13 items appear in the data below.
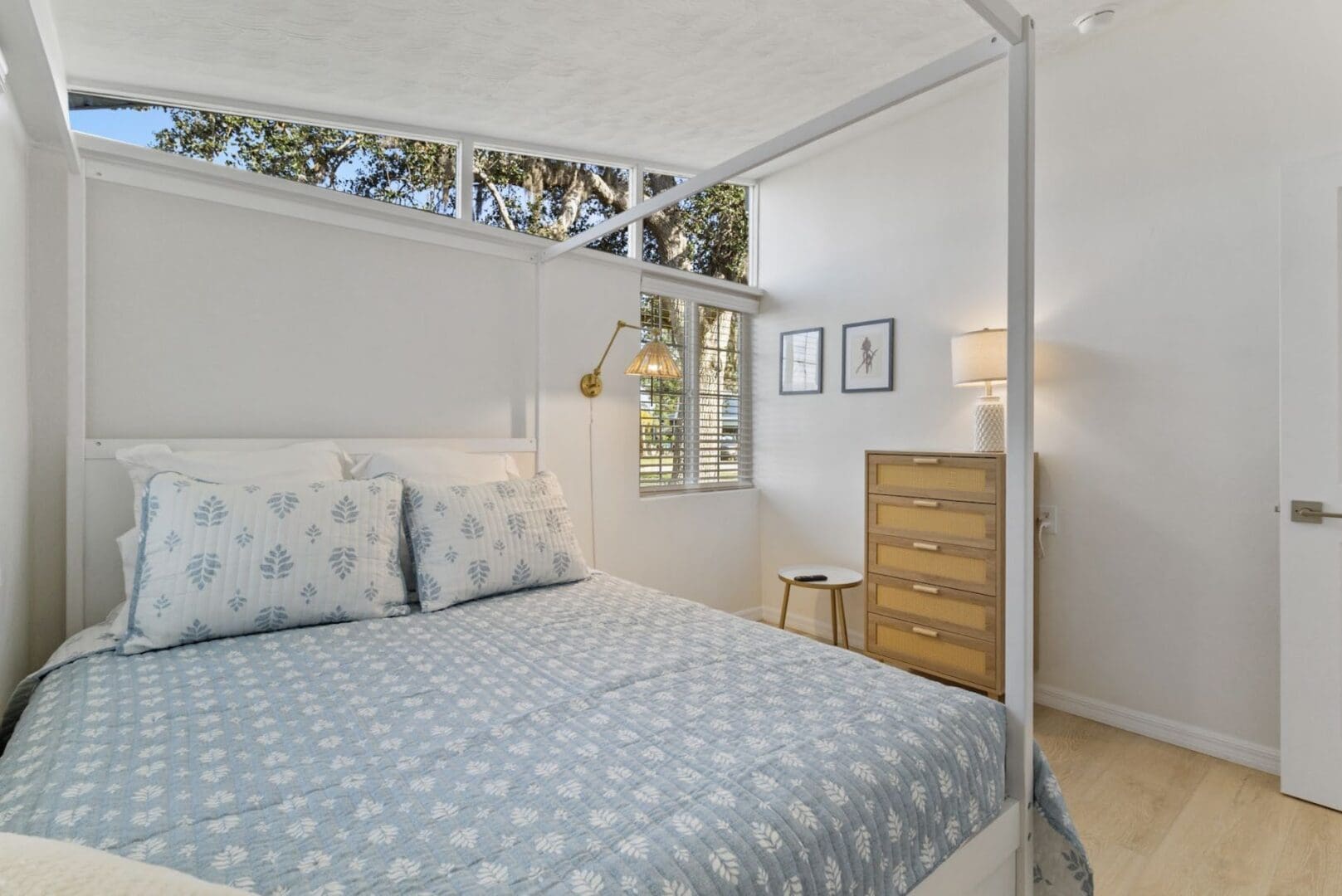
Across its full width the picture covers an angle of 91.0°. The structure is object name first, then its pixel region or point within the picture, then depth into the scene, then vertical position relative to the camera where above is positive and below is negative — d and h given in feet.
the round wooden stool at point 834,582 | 10.31 -2.16
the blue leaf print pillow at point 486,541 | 6.50 -0.99
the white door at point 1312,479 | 6.68 -0.36
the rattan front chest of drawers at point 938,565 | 8.70 -1.69
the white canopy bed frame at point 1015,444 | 4.18 +0.01
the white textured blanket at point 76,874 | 1.52 -1.04
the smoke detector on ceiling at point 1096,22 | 8.20 +5.34
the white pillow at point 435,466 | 7.46 -0.25
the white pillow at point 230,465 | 6.11 -0.18
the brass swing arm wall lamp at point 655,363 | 9.83 +1.23
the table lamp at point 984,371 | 9.21 +1.05
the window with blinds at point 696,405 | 12.03 +0.79
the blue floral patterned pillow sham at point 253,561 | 5.20 -0.97
